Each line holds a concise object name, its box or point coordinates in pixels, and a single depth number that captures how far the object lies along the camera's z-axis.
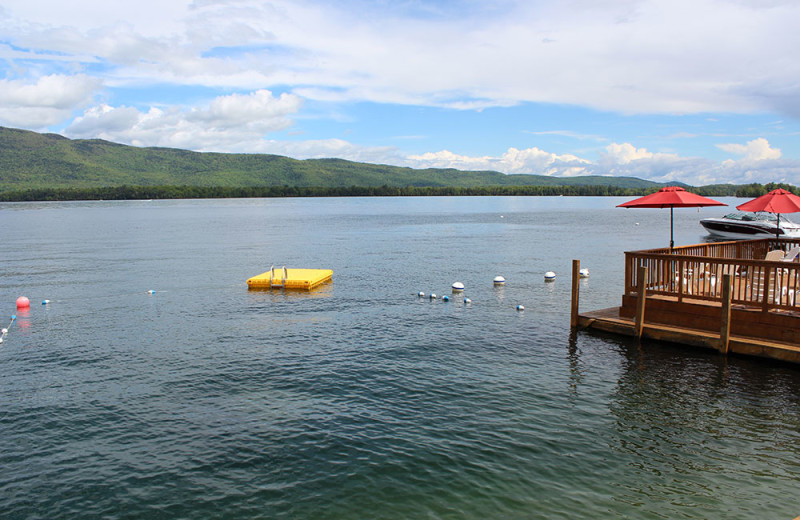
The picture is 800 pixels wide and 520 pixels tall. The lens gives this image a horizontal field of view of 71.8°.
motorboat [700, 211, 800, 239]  50.22
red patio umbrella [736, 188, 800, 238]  18.45
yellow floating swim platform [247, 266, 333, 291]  30.67
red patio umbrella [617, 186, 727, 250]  18.47
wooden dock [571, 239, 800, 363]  14.98
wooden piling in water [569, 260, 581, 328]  19.77
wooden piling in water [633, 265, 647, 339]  16.98
